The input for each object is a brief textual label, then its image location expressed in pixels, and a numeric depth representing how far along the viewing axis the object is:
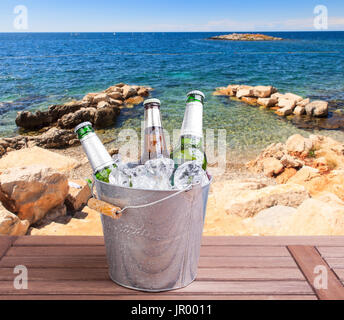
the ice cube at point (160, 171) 0.80
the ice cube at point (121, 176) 0.82
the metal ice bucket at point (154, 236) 0.75
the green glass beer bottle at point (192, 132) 0.92
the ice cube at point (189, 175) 0.78
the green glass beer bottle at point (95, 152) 0.86
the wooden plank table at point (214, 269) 0.82
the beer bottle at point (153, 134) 0.95
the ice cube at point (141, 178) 0.79
